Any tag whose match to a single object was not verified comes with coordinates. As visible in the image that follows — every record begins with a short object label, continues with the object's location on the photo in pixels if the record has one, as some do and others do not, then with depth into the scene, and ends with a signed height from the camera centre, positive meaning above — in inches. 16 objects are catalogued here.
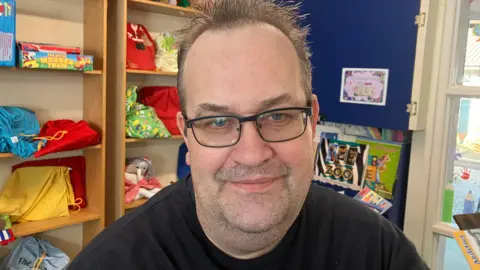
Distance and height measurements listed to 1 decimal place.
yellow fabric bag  89.2 -24.7
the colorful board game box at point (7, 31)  77.4 +9.5
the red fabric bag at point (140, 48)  101.7 +10.1
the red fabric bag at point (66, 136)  85.5 -11.0
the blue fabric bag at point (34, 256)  87.6 -37.4
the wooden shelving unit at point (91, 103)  91.3 -4.3
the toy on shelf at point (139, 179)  104.3 -23.7
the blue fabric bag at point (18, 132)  81.1 -9.9
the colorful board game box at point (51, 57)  81.5 +5.5
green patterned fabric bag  100.3 -8.1
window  82.2 -6.5
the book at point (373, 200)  87.7 -21.6
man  34.6 -6.3
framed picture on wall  86.4 +2.8
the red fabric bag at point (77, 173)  98.7 -21.2
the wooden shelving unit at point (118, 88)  96.6 -0.2
